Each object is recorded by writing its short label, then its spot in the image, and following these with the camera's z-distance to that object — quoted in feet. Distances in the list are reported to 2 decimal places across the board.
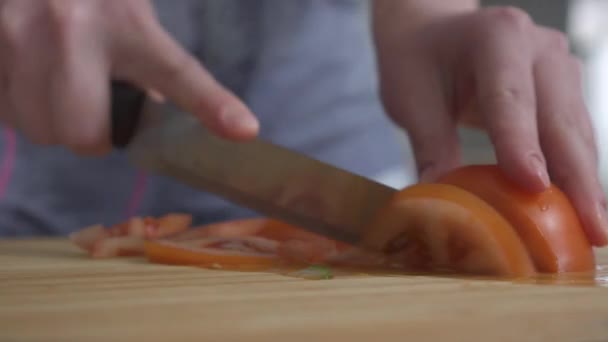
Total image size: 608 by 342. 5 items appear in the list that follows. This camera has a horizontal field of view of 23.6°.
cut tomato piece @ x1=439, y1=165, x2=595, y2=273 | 1.63
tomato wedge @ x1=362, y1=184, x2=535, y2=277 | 1.62
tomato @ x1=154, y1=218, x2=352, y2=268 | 1.74
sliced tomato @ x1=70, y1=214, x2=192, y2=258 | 1.84
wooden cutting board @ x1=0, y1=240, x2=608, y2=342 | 1.36
